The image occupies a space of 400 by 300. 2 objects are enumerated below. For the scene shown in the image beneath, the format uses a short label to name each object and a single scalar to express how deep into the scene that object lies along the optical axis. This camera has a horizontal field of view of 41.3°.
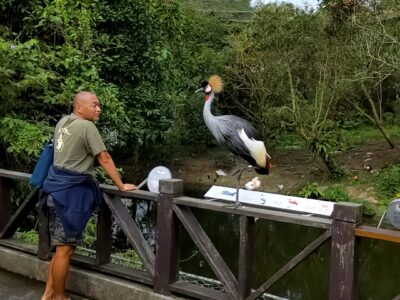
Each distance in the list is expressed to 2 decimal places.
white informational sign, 2.70
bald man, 3.06
